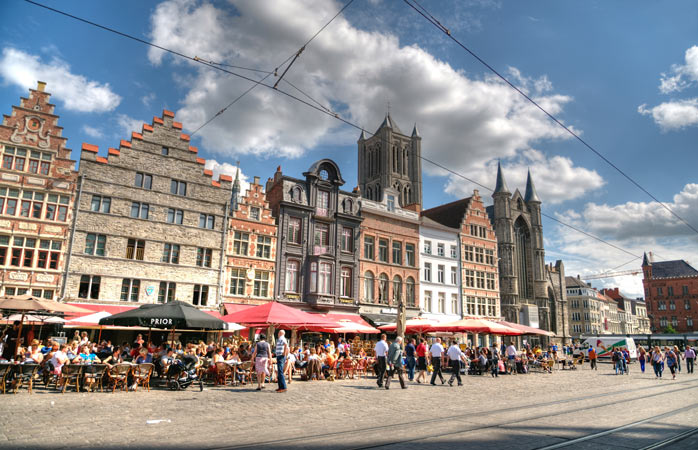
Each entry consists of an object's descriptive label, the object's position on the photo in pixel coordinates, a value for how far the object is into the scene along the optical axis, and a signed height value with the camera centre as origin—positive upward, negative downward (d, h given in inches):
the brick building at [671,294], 3754.9 +346.9
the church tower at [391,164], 3056.1 +1116.0
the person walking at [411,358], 710.8 -45.5
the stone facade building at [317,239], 1198.9 +237.4
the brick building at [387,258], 1342.3 +212.5
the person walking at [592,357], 1106.7 -56.9
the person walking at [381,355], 594.5 -34.7
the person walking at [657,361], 829.8 -47.0
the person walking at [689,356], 1037.2 -45.8
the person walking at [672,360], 834.6 -45.3
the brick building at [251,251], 1107.9 +181.6
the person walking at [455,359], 637.3 -40.8
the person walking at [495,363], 808.3 -56.4
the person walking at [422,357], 705.0 -44.0
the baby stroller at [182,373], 509.0 -55.6
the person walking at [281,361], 494.9 -38.1
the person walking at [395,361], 574.2 -40.7
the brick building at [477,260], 1611.7 +255.4
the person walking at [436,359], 651.5 -41.8
